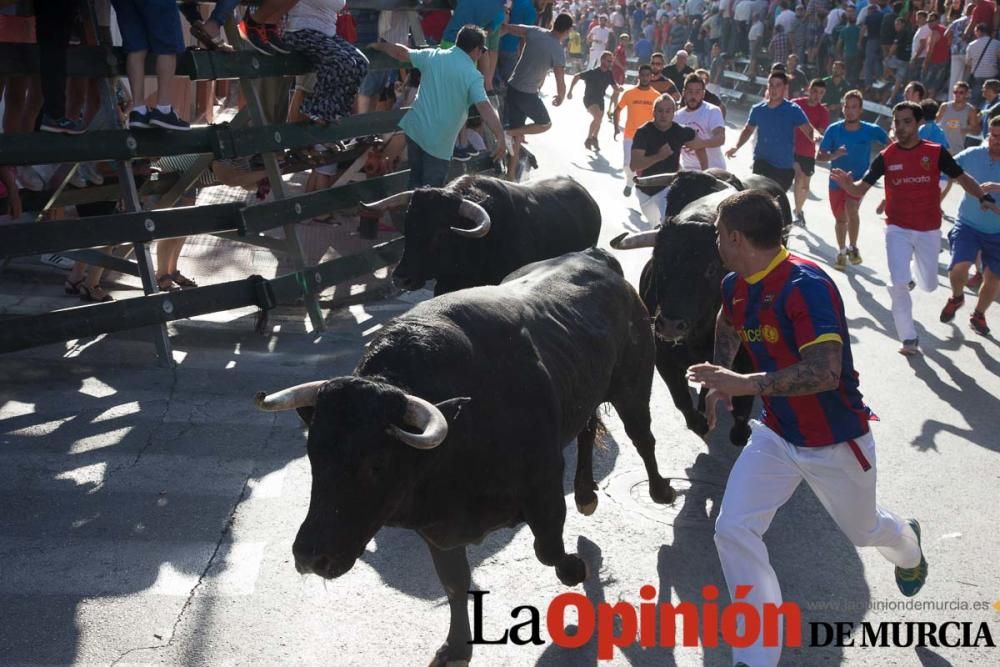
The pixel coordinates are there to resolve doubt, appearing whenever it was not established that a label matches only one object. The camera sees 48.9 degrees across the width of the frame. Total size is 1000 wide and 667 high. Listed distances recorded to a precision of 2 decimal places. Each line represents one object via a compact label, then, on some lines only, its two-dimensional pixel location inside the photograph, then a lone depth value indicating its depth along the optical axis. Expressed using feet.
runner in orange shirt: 56.75
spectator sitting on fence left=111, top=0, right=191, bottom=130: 26.13
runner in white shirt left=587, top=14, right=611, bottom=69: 97.71
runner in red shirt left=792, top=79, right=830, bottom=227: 49.42
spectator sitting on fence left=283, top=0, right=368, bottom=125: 31.60
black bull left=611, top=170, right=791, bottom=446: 24.09
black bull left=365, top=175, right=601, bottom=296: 27.58
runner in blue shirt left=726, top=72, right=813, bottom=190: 44.91
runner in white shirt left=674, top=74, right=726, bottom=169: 43.78
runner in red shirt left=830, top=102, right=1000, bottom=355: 33.22
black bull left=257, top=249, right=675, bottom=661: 13.58
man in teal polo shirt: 31.94
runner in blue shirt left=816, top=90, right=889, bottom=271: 44.32
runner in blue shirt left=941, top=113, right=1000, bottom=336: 35.73
